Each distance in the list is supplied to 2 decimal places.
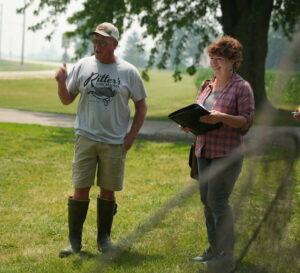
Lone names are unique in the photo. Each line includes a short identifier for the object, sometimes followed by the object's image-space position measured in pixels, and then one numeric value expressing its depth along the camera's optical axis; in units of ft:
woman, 21.56
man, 27.07
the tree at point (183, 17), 88.87
